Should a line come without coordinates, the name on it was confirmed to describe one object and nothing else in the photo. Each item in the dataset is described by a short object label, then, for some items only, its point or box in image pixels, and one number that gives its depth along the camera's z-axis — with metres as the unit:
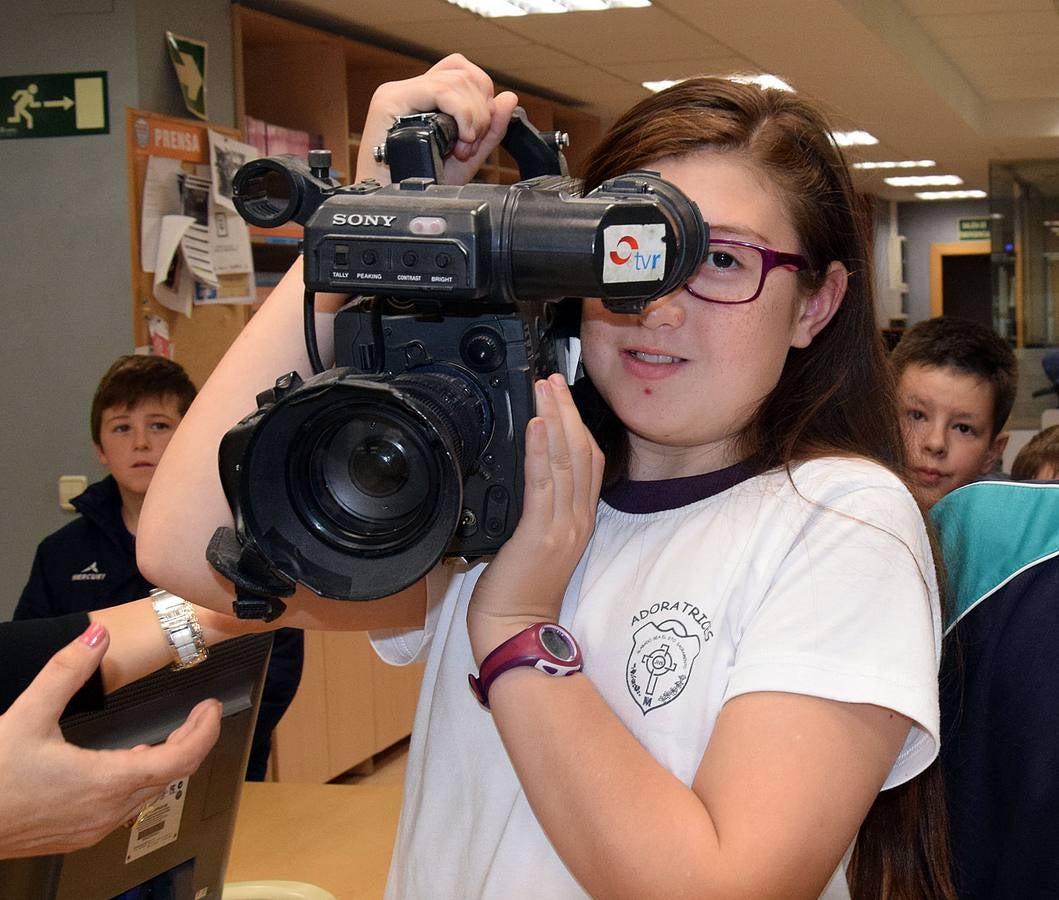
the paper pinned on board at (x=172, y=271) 3.39
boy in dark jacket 2.47
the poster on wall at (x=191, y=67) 3.50
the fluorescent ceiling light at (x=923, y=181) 10.08
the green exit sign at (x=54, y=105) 3.39
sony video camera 0.82
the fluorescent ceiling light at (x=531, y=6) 4.25
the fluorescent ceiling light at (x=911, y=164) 9.00
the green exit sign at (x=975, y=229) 12.34
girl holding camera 0.81
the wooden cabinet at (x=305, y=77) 4.30
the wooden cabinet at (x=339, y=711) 3.83
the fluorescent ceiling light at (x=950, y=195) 11.48
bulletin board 3.34
